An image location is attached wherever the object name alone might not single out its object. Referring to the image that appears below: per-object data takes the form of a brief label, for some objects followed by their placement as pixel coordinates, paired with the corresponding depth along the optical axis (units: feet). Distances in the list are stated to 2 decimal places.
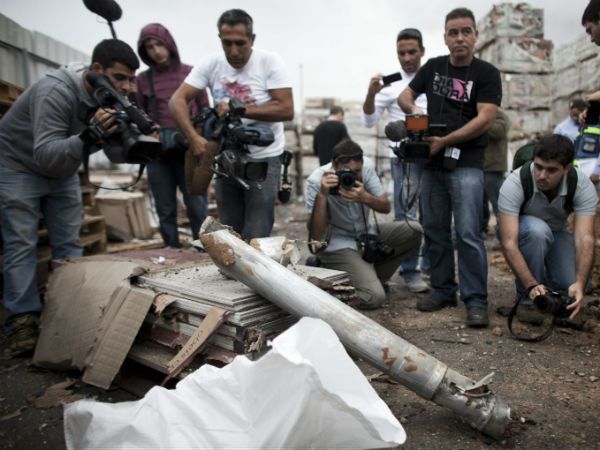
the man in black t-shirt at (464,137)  9.41
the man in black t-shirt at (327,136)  19.02
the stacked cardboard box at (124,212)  17.71
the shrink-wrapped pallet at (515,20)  20.84
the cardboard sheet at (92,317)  6.66
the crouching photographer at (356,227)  10.15
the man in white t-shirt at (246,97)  9.66
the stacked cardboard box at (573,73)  18.70
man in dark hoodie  11.61
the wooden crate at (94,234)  12.97
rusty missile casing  5.54
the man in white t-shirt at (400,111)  12.06
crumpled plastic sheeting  4.23
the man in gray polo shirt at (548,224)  8.59
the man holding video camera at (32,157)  8.45
